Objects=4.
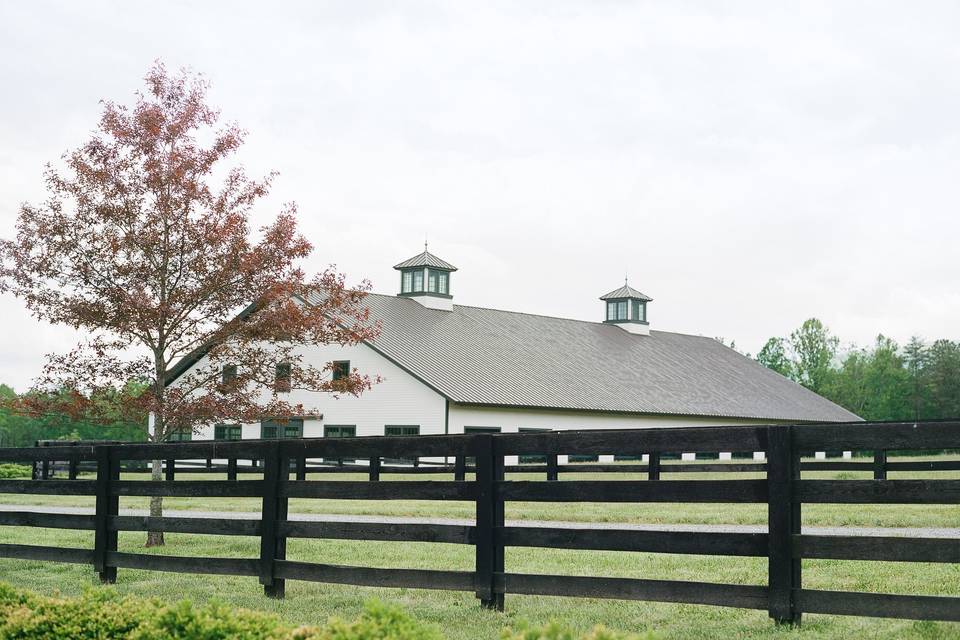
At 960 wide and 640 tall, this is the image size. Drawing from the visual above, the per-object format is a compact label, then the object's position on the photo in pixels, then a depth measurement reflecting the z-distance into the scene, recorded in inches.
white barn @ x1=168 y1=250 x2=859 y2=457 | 1626.5
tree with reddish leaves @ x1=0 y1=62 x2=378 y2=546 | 625.9
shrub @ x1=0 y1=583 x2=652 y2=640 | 202.5
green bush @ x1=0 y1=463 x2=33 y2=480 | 1429.6
